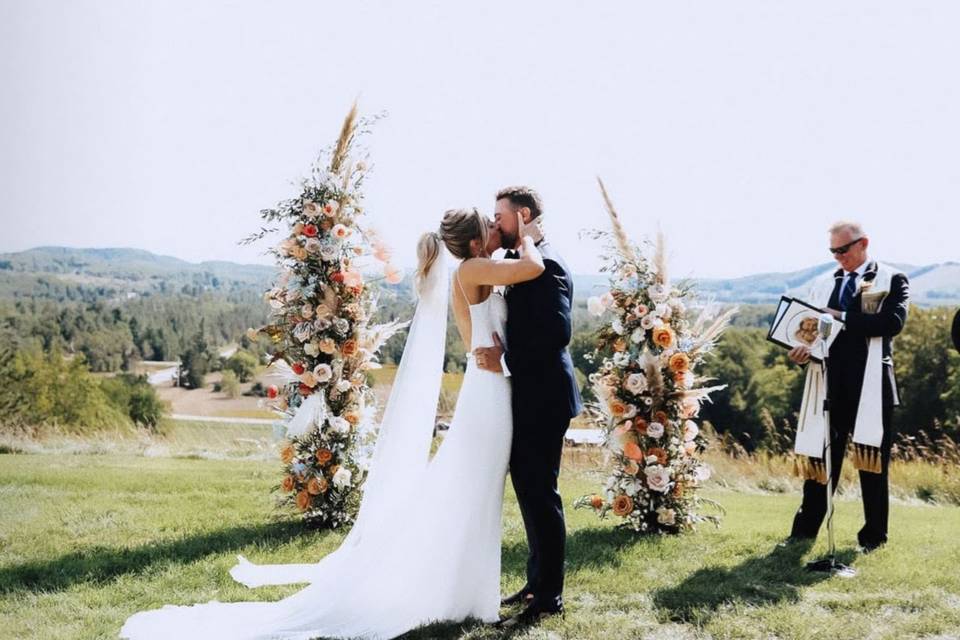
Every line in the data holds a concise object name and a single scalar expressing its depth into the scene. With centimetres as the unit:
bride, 464
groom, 470
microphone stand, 563
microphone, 571
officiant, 603
